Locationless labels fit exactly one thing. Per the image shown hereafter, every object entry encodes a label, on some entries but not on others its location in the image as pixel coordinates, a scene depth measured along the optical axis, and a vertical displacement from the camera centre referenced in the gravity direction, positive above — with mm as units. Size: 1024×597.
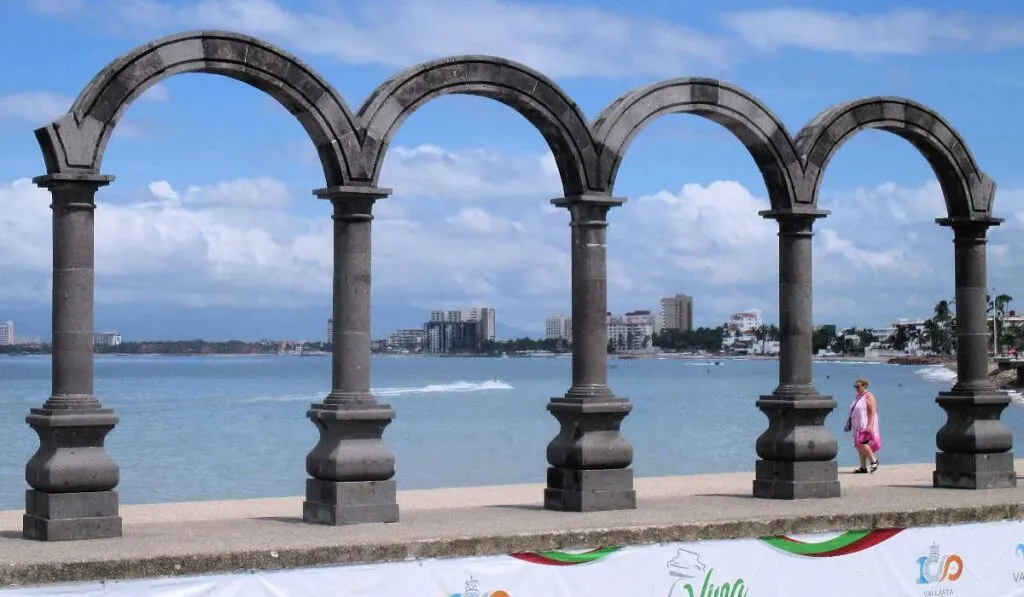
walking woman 21141 -1077
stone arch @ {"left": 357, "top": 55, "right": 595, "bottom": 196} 13398 +2237
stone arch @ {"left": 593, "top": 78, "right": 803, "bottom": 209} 14594 +2234
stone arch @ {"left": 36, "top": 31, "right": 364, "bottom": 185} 12172 +2114
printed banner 11266 -1831
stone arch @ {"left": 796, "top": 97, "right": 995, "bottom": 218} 15789 +2211
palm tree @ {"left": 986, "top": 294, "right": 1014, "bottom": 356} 134500 +4020
